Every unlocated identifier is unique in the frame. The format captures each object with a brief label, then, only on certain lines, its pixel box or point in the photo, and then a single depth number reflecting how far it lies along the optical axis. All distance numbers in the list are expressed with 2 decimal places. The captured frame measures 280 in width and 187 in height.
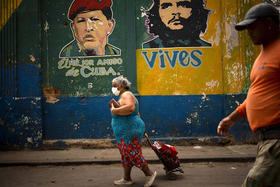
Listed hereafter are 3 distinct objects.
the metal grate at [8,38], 8.02
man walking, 2.25
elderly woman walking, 4.49
